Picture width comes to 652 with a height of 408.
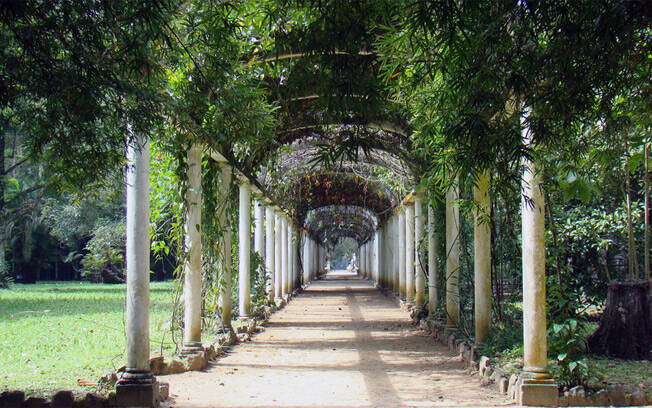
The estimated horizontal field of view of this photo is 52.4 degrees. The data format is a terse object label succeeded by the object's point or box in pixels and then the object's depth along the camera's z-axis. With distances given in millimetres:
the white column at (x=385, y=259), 23595
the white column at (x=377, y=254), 26520
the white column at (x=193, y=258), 7910
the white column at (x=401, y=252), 17859
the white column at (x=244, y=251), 12172
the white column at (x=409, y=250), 15992
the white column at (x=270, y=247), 16062
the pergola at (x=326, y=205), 3835
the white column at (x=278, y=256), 18031
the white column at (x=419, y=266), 13386
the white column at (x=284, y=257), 18734
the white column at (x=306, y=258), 29203
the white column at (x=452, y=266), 10383
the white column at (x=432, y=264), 12211
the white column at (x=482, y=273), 8023
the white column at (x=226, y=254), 10031
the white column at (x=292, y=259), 21644
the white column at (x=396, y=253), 19580
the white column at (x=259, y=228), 14930
